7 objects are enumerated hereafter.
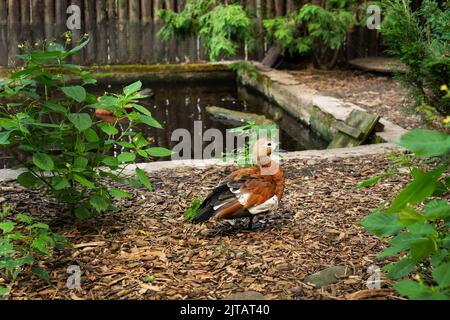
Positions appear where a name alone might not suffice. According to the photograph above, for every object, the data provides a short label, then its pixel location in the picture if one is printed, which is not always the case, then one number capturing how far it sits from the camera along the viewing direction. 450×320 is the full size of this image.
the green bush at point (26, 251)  2.81
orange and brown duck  3.49
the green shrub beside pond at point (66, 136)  3.24
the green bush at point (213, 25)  8.81
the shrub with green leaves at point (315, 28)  8.74
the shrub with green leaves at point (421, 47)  4.84
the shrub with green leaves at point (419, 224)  2.09
